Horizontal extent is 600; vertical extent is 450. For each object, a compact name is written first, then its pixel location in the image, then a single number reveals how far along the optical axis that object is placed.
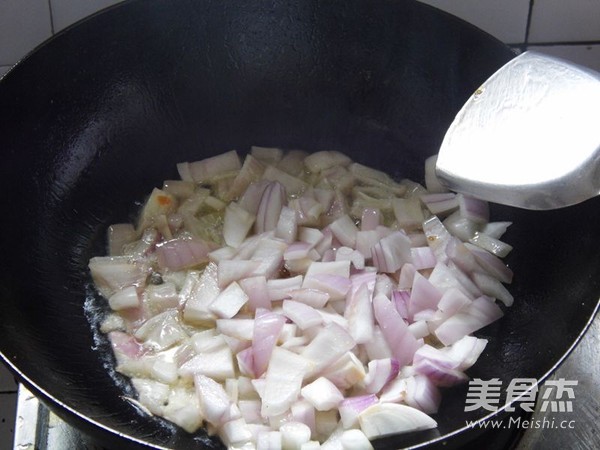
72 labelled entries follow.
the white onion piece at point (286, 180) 0.50
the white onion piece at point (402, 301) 0.43
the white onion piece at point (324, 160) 0.51
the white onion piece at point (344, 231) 0.47
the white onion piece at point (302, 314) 0.42
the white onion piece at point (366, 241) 0.46
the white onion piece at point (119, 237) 0.47
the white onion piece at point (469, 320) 0.42
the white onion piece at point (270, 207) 0.48
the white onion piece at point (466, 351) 0.40
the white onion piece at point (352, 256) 0.45
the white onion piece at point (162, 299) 0.45
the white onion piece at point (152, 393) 0.41
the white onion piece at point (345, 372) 0.40
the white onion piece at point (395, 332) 0.41
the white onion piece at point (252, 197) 0.49
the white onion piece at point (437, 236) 0.46
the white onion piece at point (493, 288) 0.44
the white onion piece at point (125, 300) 0.45
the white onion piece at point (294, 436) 0.37
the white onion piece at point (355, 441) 0.37
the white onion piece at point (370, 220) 0.48
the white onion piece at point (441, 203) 0.48
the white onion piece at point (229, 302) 0.43
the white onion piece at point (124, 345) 0.43
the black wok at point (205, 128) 0.40
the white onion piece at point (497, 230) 0.46
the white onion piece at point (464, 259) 0.45
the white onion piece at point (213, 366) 0.41
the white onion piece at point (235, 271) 0.45
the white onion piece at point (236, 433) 0.38
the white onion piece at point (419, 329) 0.42
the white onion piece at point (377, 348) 0.42
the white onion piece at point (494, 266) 0.44
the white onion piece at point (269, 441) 0.37
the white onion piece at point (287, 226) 0.47
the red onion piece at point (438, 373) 0.40
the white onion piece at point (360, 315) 0.42
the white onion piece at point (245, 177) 0.50
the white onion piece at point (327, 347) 0.40
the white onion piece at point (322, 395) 0.39
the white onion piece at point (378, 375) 0.40
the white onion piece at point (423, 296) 0.43
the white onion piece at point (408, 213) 0.48
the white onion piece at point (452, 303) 0.43
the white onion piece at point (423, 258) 0.45
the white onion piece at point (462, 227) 0.46
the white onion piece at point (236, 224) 0.47
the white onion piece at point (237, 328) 0.42
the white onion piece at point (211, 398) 0.39
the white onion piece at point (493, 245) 0.45
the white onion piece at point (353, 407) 0.38
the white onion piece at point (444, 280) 0.44
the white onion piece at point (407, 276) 0.45
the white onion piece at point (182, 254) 0.46
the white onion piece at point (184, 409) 0.39
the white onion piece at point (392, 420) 0.37
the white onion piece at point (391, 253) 0.45
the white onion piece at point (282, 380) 0.39
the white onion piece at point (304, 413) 0.39
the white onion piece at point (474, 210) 0.47
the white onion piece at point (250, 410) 0.40
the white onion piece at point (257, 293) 0.44
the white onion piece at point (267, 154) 0.51
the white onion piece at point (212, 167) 0.50
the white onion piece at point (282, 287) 0.44
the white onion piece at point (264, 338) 0.41
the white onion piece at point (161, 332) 0.43
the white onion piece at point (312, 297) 0.43
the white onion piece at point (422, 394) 0.39
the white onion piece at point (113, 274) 0.45
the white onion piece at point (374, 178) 0.50
